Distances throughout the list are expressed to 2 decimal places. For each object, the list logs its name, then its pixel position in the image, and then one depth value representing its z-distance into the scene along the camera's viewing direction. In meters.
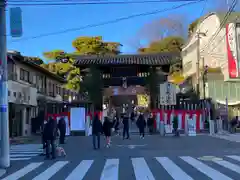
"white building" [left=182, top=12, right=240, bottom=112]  37.94
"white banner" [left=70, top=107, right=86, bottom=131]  28.77
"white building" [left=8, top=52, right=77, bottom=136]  29.39
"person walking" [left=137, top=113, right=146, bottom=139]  23.38
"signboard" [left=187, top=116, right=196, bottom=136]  26.30
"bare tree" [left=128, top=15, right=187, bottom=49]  66.50
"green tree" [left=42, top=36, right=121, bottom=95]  50.81
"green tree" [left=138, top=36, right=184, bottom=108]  63.25
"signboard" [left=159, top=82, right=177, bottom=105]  28.84
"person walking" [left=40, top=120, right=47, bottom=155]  14.18
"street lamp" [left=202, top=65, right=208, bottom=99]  40.81
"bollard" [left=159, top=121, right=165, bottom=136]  27.11
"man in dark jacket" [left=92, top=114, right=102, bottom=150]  16.92
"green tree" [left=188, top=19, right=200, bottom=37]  62.05
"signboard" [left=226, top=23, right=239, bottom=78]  36.12
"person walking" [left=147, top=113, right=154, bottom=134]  28.91
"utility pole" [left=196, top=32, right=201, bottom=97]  46.94
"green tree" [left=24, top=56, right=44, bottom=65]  55.04
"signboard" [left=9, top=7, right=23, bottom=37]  12.16
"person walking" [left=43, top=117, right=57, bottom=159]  13.82
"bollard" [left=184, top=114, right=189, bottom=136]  27.23
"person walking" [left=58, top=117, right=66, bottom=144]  20.56
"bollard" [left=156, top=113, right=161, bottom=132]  29.83
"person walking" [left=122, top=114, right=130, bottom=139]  22.58
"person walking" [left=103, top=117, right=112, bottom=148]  17.94
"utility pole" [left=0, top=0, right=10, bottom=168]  11.89
